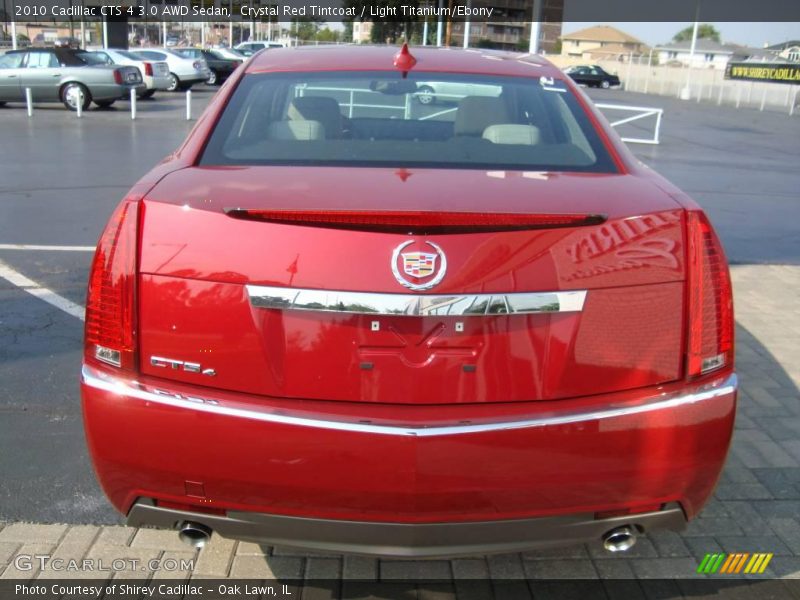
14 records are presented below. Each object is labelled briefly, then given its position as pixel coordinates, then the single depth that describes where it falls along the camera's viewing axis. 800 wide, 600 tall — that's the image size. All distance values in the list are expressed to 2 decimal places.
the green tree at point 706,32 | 137.75
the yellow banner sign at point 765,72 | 37.81
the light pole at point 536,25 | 18.29
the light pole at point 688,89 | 45.03
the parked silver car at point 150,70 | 26.19
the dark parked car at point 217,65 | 35.09
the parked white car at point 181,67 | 30.94
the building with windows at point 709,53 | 47.45
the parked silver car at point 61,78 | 21.36
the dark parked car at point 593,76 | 55.05
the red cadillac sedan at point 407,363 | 2.19
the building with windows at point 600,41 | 121.81
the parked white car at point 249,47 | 43.53
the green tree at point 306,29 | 88.00
